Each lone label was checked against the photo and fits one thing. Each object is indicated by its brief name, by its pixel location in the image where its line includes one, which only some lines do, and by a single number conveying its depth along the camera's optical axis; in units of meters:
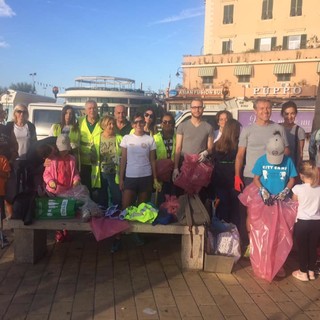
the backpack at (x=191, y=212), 4.02
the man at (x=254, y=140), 4.32
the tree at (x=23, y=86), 58.44
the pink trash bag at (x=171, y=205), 4.32
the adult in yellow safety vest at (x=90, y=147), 5.11
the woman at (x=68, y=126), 5.26
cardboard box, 4.02
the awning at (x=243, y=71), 33.78
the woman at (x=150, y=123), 5.39
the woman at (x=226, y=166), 4.94
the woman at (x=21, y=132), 5.42
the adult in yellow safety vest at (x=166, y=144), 5.25
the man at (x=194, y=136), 4.75
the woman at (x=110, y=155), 5.01
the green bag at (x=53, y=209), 4.14
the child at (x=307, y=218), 3.91
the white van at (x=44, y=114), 11.19
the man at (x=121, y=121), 5.26
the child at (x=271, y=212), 3.82
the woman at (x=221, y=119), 5.57
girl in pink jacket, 4.43
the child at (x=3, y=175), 4.65
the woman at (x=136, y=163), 4.59
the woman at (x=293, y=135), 4.91
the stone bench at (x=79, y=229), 4.07
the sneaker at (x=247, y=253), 4.44
